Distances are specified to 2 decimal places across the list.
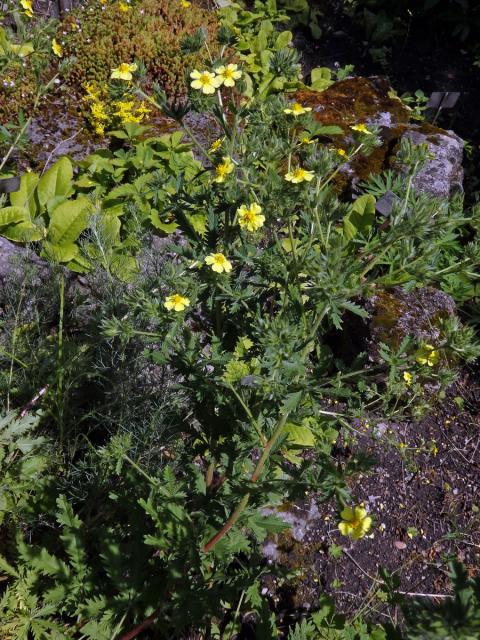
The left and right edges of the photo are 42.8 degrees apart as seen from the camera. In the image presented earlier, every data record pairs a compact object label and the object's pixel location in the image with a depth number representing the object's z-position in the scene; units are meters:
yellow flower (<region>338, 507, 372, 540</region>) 0.44
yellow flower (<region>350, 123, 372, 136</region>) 0.55
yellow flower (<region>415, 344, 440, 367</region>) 0.50
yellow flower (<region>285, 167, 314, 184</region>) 0.47
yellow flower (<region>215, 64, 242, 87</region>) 0.52
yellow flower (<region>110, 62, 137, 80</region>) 0.55
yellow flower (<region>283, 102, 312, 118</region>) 0.51
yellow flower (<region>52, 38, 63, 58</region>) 0.69
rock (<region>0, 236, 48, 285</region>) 0.79
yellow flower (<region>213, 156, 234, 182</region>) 0.49
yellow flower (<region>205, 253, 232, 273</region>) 0.48
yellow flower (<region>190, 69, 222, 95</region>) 0.52
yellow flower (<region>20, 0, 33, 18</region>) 0.72
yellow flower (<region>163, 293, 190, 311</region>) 0.48
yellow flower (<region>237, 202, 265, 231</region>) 0.48
